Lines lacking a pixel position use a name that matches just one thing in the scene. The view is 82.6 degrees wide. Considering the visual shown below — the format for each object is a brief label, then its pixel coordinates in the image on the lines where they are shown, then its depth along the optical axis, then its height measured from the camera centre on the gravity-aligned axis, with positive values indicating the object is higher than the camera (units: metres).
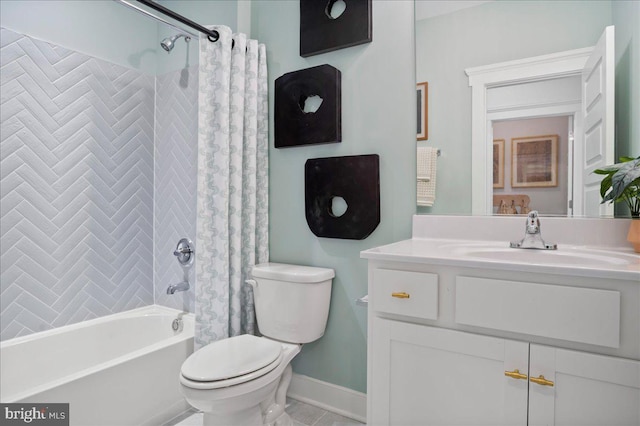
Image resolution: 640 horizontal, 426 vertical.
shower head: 2.09 +0.96
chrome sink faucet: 1.37 -0.10
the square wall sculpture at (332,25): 1.77 +0.95
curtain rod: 1.58 +0.90
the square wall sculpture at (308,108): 1.85 +0.55
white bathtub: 1.47 -0.76
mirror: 1.36 +0.50
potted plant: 1.10 +0.08
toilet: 1.34 -0.61
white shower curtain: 1.84 +0.19
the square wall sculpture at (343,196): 1.76 +0.08
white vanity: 0.91 -0.35
